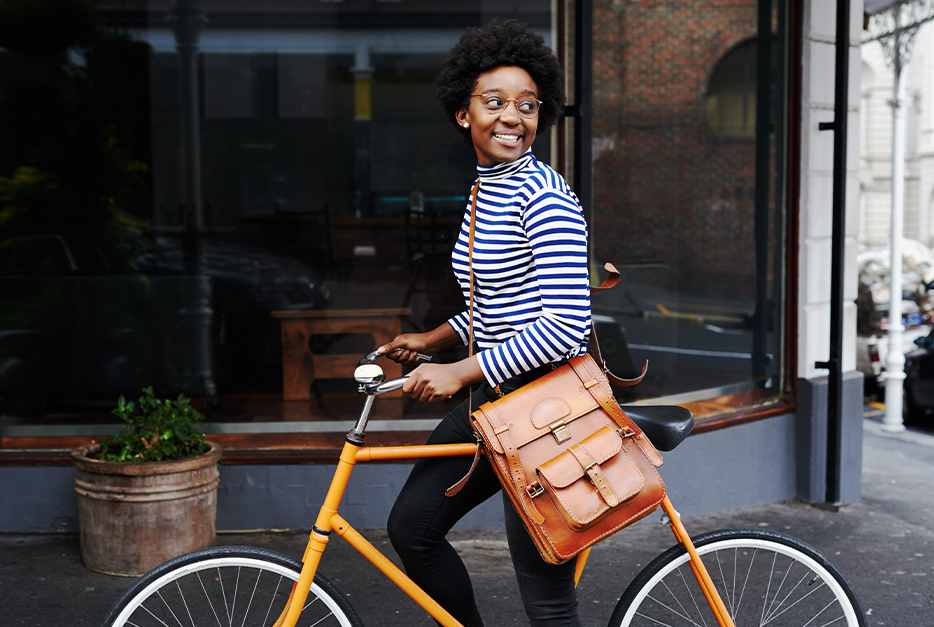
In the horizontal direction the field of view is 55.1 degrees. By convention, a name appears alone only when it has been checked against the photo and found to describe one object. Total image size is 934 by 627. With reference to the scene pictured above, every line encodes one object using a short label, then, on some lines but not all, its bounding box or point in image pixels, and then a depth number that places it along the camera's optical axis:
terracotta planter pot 4.10
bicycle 2.25
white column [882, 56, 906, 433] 7.98
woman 2.20
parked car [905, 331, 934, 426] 8.76
